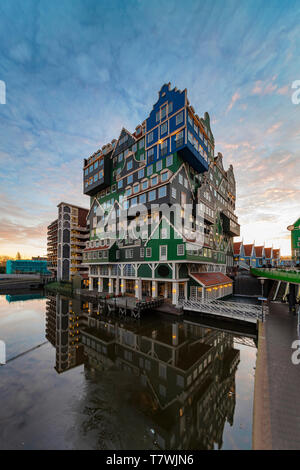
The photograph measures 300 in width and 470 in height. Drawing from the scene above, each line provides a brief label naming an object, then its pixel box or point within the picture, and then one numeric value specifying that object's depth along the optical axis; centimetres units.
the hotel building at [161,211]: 3039
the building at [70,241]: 6500
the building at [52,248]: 8086
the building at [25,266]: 11931
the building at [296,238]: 5375
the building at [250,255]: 7400
